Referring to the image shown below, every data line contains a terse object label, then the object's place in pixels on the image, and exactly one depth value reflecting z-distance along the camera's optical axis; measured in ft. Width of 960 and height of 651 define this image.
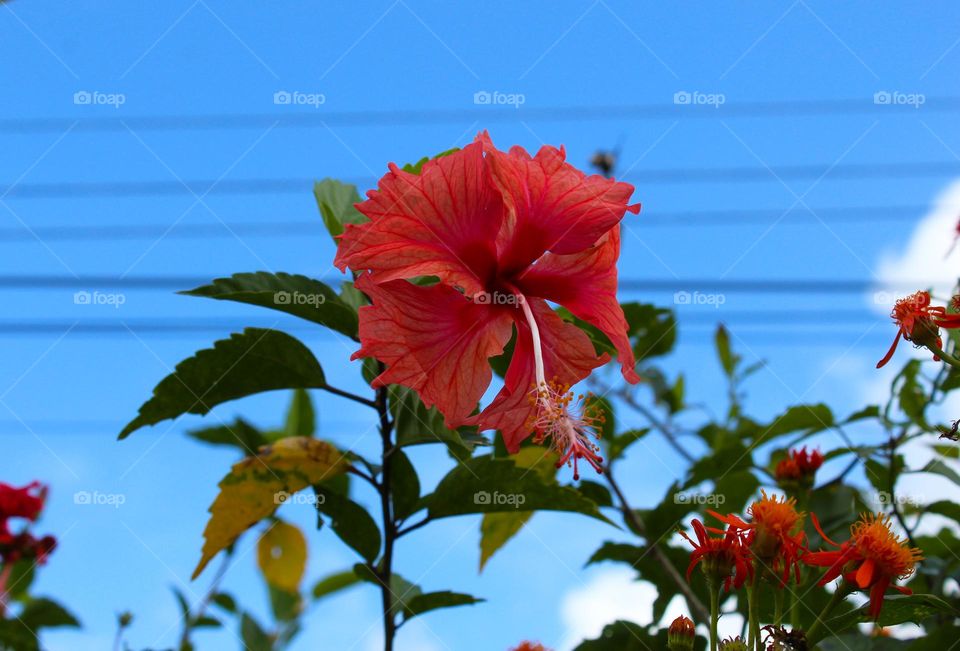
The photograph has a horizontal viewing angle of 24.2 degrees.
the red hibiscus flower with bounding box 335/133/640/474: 2.22
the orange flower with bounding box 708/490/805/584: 2.10
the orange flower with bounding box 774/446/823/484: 2.58
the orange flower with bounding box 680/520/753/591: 2.14
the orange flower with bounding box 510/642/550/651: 2.34
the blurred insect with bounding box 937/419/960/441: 2.13
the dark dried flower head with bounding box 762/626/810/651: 2.06
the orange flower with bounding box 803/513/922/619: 2.10
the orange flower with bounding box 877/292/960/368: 2.20
